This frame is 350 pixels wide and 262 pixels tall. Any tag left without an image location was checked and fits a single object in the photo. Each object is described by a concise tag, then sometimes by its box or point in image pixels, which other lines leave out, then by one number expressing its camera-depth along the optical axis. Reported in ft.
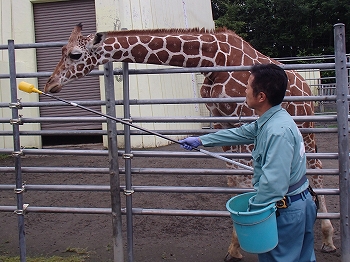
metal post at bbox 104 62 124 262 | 11.33
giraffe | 11.74
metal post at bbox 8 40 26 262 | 11.91
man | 7.07
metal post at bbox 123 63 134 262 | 11.34
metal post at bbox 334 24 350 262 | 10.43
